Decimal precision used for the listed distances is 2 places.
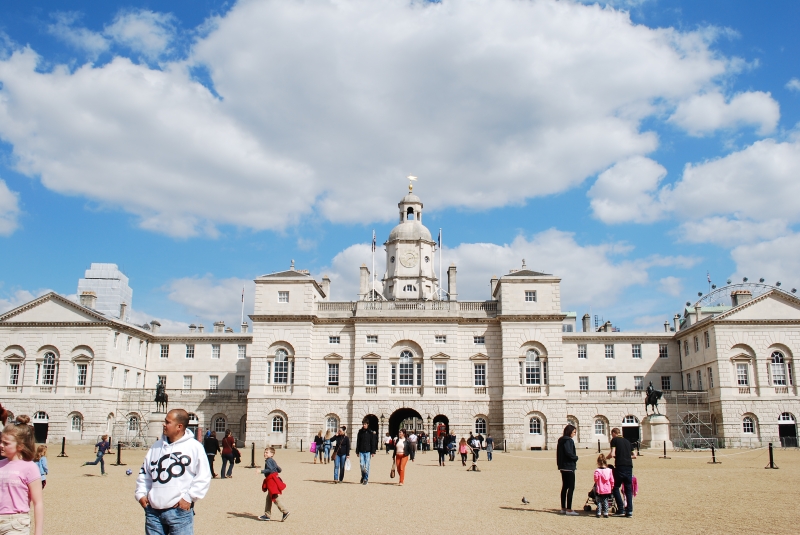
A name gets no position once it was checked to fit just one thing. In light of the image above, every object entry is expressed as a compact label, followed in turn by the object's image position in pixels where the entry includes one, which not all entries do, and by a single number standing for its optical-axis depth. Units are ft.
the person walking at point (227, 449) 75.05
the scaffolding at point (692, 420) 157.28
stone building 154.71
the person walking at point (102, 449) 78.12
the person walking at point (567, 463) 46.50
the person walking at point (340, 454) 69.10
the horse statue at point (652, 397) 131.34
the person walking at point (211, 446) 76.74
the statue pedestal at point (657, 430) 124.98
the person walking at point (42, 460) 39.73
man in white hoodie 23.84
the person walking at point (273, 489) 46.16
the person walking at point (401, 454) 67.62
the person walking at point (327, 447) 105.60
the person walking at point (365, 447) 65.92
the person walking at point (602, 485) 46.60
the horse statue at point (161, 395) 145.28
